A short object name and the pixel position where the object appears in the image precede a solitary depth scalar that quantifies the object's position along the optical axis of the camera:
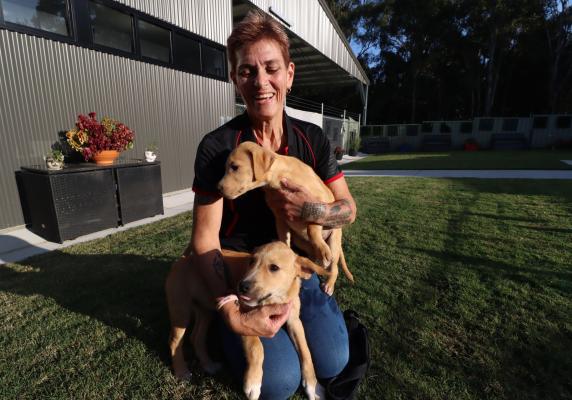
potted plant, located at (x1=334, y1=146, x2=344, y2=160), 18.91
